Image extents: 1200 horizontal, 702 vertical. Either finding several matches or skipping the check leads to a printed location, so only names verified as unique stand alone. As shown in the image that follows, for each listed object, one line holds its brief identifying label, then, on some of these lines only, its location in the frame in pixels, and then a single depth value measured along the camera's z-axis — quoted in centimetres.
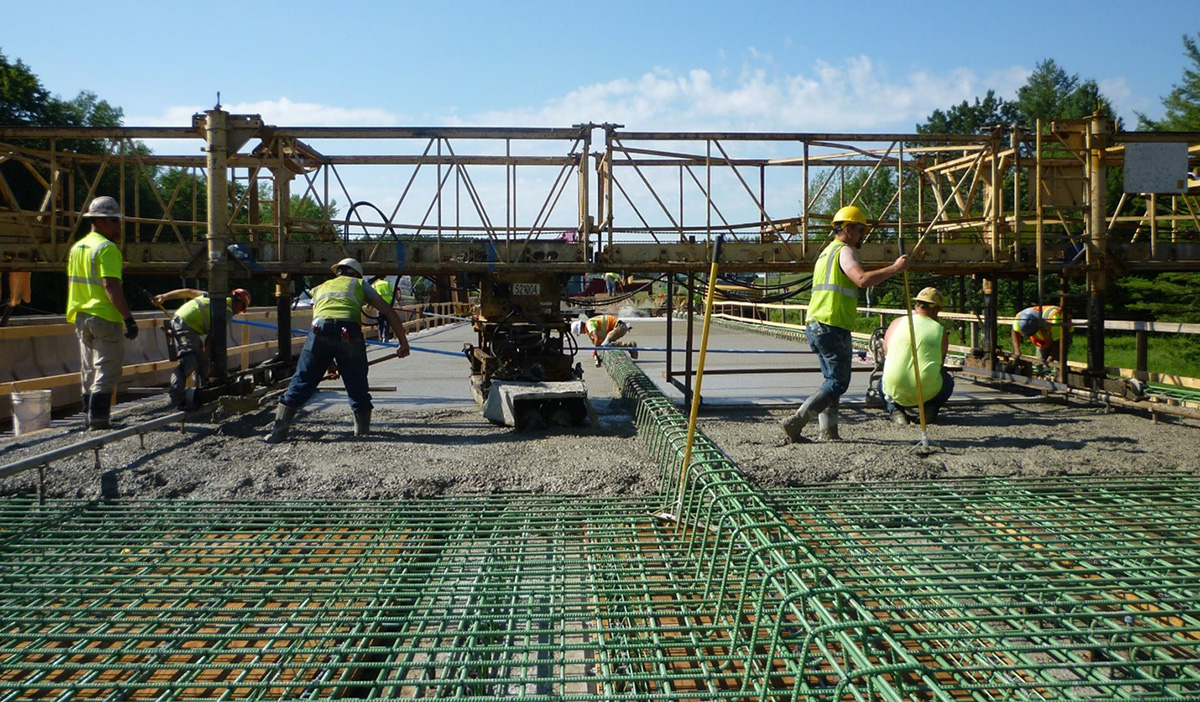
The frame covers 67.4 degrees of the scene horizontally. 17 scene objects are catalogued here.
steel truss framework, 838
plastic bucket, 759
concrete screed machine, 851
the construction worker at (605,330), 1470
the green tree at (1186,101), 2248
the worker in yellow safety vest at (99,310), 701
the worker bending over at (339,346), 696
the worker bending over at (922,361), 716
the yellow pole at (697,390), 460
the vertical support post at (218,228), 802
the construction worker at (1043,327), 898
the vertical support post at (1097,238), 859
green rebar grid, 290
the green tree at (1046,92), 5374
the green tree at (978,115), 6269
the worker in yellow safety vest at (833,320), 667
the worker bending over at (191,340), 890
